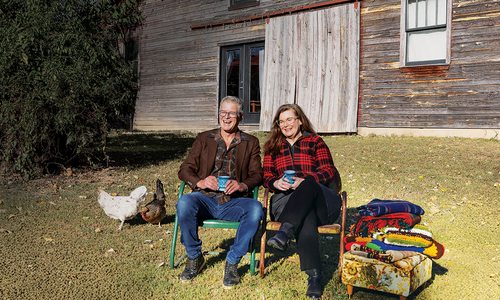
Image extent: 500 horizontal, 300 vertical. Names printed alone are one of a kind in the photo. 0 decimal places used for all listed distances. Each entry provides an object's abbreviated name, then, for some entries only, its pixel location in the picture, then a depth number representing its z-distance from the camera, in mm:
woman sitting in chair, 3877
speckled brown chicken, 5660
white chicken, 5668
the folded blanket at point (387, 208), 4633
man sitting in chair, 4074
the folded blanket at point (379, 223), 4559
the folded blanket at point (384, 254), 3659
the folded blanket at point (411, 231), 4246
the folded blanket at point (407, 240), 4039
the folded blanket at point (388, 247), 3928
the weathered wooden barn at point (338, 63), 10734
